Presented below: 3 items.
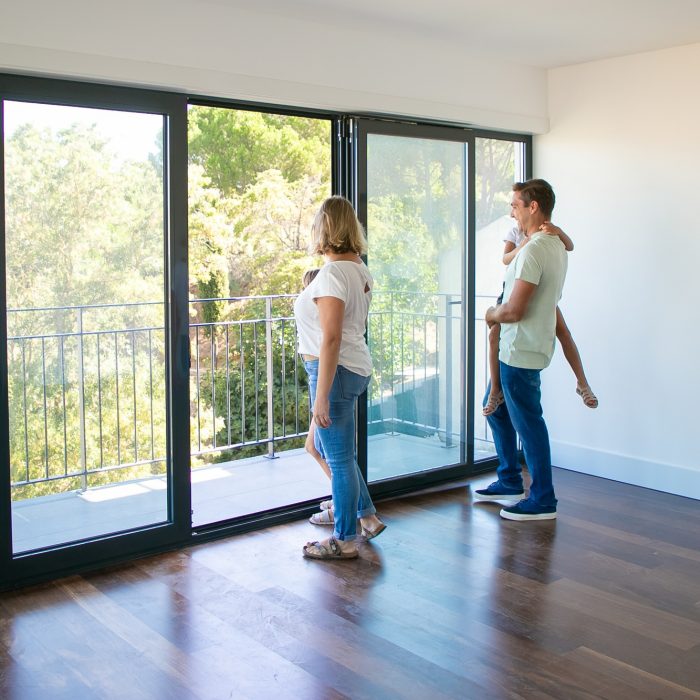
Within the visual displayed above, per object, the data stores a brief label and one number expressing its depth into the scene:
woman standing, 3.35
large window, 3.39
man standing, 4.02
